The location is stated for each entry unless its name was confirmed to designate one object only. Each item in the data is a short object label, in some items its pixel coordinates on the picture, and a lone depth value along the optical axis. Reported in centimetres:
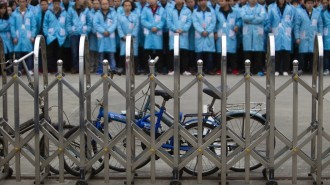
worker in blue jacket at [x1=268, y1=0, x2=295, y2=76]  1644
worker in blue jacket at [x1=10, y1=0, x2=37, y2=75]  1694
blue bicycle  780
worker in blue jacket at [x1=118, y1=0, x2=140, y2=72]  1659
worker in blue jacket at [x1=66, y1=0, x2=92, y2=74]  1684
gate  725
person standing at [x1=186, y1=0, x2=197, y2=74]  1667
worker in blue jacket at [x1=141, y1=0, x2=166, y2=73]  1667
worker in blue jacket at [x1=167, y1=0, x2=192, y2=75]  1648
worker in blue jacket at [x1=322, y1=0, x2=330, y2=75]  1655
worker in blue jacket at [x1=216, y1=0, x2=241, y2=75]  1661
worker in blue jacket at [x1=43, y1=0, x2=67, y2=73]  1692
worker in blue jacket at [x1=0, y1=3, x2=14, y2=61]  1683
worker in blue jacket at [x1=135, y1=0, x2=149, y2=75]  1686
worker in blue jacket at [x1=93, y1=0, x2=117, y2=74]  1675
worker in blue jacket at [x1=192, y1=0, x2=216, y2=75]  1645
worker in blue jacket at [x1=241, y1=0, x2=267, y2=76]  1628
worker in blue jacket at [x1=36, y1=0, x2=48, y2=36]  1700
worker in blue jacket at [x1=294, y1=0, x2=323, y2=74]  1645
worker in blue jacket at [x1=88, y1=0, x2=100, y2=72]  1688
